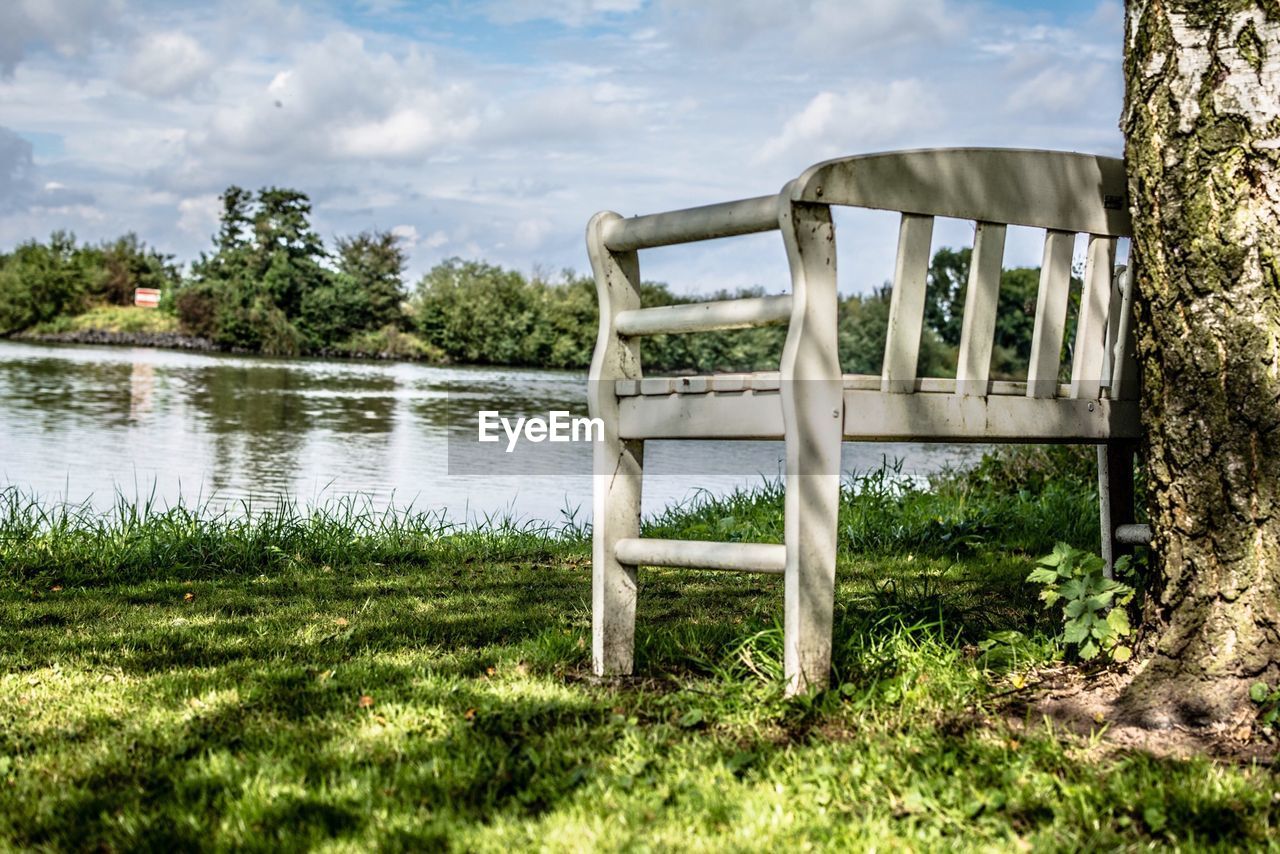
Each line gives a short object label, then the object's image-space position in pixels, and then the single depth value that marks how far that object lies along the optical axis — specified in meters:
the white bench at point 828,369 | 2.73
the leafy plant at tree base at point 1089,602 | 3.09
